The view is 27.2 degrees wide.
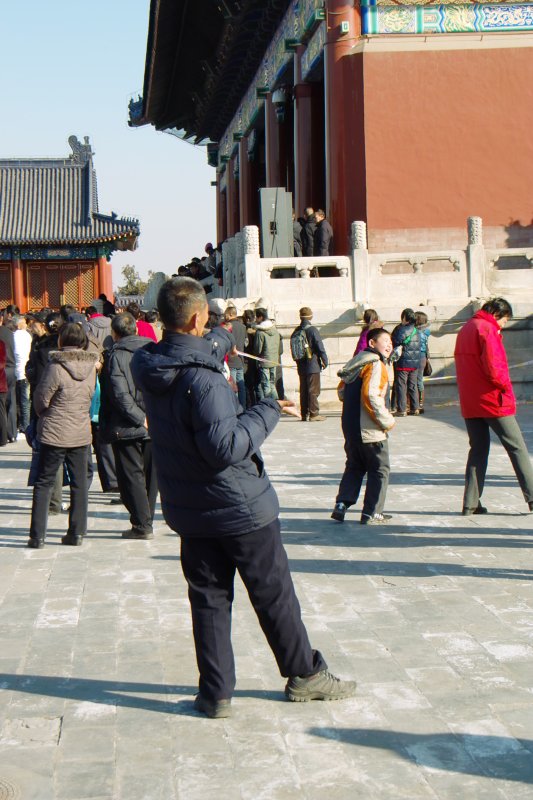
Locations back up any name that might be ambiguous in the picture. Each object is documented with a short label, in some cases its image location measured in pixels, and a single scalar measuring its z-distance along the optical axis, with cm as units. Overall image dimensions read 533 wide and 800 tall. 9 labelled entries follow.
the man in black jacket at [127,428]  765
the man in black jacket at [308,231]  1856
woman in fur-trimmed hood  750
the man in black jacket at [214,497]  407
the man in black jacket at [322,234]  1844
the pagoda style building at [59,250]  3875
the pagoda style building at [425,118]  1880
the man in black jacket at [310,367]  1506
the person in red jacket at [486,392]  785
